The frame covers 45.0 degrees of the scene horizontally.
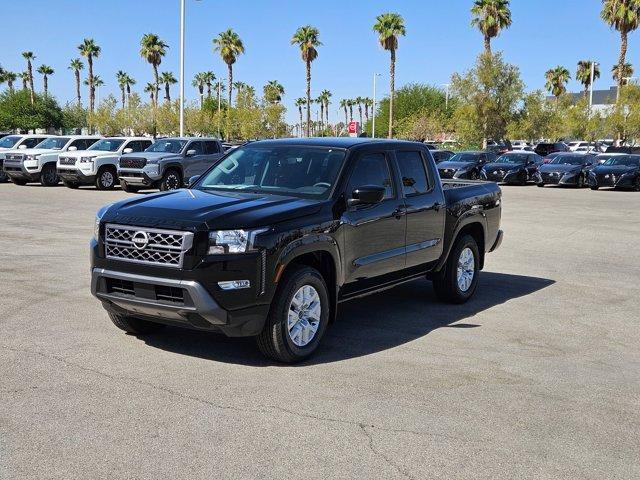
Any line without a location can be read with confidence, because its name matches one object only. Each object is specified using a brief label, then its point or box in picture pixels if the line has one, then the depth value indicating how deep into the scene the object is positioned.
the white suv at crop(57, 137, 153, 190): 26.62
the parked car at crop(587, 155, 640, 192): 30.88
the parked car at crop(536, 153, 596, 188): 33.06
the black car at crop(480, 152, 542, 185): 34.34
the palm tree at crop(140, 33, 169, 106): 76.94
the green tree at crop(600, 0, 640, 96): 55.88
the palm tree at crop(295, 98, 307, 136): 169.75
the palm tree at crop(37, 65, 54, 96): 106.94
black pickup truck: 5.79
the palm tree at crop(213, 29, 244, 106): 75.56
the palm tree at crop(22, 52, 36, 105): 104.50
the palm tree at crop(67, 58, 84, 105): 109.88
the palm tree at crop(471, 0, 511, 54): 60.75
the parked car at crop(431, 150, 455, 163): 37.12
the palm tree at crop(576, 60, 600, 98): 89.50
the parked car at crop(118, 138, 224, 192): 24.53
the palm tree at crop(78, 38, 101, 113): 92.50
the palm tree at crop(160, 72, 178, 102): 109.00
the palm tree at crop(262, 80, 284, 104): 74.68
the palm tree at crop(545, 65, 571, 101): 90.27
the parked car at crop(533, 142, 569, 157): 50.09
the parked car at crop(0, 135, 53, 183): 30.12
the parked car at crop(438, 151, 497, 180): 33.80
